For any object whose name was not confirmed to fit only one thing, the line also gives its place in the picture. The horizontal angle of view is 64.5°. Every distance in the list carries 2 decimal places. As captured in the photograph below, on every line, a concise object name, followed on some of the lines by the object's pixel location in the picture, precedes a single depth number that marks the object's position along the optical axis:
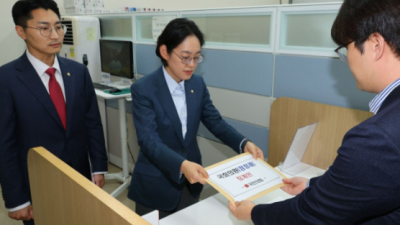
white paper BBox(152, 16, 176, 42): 2.70
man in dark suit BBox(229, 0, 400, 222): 0.62
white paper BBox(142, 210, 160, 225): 0.96
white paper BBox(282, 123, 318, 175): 1.66
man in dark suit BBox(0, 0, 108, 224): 1.46
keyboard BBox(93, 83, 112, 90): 3.02
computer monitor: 2.98
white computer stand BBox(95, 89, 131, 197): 2.84
